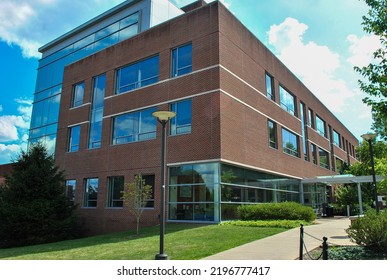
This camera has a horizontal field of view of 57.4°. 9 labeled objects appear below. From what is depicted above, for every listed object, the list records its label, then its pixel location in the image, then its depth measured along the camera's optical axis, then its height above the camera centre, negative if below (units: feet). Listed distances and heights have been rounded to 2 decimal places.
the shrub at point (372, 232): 29.35 -1.66
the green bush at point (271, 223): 55.05 -2.07
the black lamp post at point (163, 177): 31.14 +3.05
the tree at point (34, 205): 62.69 +0.56
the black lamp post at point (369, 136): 53.58 +11.40
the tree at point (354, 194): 98.49 +5.07
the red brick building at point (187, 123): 64.90 +18.80
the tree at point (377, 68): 37.73 +15.66
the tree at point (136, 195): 59.62 +2.29
